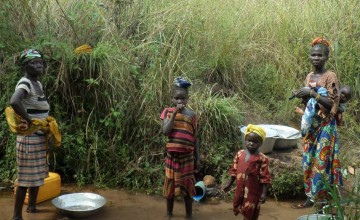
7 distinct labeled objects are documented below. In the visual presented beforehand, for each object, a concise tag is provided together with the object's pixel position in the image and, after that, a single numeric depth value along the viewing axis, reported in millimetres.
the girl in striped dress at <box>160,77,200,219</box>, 4066
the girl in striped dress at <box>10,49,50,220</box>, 3926
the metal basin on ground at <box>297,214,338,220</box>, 3492
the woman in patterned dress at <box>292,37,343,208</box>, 4348
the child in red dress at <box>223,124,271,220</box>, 3678
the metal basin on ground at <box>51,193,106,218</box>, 4334
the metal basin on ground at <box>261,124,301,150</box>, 5383
